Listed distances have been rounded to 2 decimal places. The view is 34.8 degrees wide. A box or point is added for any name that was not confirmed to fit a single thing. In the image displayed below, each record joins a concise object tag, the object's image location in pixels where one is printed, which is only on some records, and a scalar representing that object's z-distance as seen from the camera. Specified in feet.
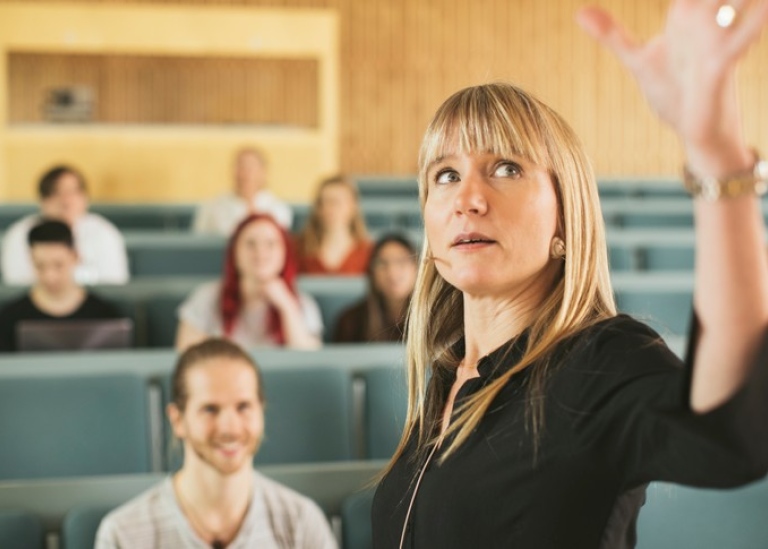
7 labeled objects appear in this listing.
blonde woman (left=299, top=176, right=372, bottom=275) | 13.39
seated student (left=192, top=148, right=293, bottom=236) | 16.60
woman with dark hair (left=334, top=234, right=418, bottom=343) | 10.33
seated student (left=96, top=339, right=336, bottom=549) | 5.72
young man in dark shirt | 10.43
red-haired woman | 10.19
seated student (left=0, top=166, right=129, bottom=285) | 13.53
